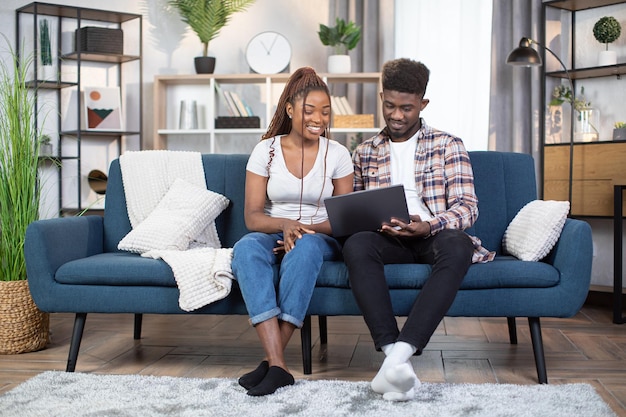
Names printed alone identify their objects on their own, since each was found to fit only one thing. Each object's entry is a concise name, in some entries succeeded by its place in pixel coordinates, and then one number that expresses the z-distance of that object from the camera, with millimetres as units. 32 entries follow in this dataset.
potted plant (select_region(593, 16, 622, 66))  4109
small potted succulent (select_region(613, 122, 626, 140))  3965
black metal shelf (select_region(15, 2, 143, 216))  4969
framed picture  5129
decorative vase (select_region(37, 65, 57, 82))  5043
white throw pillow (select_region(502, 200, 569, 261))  2584
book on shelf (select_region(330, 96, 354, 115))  4949
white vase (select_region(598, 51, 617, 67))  4117
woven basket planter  2969
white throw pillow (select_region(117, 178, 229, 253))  2850
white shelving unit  4961
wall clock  5062
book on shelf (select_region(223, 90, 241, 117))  5027
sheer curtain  4734
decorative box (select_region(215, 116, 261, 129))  5008
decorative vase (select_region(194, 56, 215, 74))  5008
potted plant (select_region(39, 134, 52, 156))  4910
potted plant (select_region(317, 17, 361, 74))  4832
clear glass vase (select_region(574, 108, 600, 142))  4102
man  2205
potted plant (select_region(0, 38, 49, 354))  2930
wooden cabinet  3895
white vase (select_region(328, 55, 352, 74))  4879
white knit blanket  3068
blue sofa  2471
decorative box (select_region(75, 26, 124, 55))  4969
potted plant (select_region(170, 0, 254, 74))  4926
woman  2381
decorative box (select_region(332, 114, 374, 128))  4855
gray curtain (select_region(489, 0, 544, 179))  4430
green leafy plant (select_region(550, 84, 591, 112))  4238
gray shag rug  2074
